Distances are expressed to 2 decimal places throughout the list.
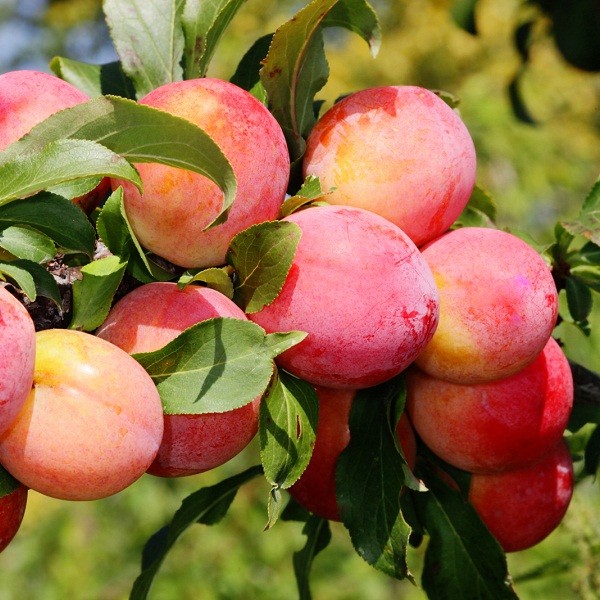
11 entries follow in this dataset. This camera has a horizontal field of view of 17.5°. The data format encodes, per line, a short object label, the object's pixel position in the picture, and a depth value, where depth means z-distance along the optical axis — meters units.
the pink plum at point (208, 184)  0.49
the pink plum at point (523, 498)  0.58
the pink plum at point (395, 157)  0.52
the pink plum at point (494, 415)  0.54
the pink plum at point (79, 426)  0.46
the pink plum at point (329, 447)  0.55
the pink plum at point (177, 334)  0.49
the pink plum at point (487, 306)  0.52
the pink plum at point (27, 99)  0.50
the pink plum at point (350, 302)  0.49
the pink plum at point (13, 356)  0.45
